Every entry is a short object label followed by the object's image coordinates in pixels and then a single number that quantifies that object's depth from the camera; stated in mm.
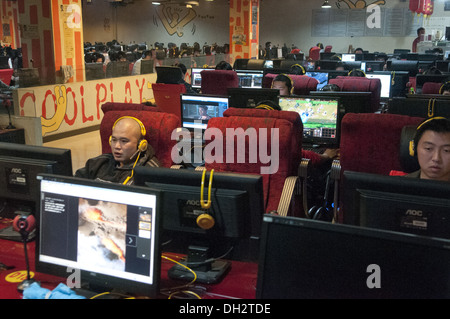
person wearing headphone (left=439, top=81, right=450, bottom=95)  5761
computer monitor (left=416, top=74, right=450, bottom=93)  7302
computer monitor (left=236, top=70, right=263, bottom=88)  8234
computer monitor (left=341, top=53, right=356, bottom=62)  13188
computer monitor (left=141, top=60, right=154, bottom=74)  10359
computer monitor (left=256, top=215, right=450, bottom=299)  1398
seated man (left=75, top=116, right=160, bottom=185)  3047
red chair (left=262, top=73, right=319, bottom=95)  6665
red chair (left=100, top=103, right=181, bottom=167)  3219
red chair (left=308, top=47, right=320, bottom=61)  16558
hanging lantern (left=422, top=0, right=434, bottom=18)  12953
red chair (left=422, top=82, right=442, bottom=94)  6590
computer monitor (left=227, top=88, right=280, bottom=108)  5172
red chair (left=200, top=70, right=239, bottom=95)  6953
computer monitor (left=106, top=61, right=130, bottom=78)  9250
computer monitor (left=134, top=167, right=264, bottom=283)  1958
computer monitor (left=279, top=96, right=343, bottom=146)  4859
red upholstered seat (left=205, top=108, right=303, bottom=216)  3201
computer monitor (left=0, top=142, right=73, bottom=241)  2303
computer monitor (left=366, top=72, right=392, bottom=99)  7836
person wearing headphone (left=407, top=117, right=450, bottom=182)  2473
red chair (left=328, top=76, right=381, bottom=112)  6344
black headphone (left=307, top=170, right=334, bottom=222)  4367
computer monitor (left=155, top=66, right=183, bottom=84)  7340
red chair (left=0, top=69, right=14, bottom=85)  9500
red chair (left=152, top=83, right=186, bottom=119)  7227
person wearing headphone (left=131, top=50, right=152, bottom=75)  10117
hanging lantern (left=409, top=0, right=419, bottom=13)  12463
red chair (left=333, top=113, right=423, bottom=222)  3477
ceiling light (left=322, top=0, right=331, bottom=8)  18180
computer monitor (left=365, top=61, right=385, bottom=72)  10180
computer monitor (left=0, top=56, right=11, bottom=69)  12395
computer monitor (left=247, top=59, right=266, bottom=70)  9258
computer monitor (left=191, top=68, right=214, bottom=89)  8727
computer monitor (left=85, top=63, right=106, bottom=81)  8680
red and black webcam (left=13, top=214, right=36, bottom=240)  2033
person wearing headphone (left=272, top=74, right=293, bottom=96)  5762
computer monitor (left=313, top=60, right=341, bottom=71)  10286
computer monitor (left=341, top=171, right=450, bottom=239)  1681
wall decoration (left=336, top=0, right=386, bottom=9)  19016
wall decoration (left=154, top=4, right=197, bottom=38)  22359
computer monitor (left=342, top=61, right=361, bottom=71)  9750
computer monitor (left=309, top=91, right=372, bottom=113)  5102
